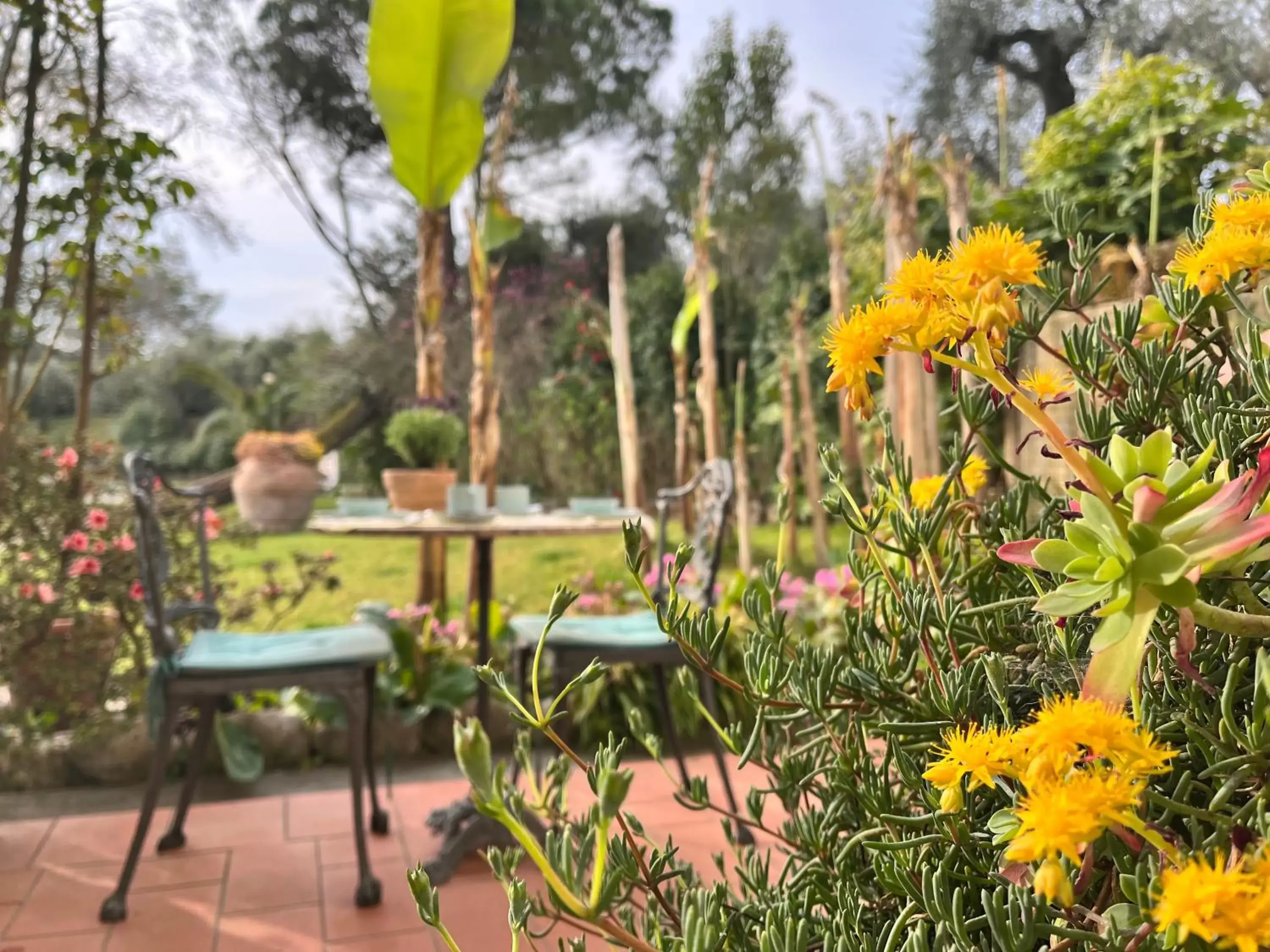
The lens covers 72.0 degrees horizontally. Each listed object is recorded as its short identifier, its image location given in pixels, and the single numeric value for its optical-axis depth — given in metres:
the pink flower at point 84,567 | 2.39
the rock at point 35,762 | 2.29
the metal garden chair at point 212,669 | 1.69
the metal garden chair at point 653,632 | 1.95
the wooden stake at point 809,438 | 3.79
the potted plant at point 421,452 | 2.53
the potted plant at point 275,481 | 3.44
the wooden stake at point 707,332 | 3.70
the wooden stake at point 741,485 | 3.96
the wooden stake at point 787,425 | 3.58
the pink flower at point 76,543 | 2.39
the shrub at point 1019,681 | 0.27
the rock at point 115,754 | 2.38
